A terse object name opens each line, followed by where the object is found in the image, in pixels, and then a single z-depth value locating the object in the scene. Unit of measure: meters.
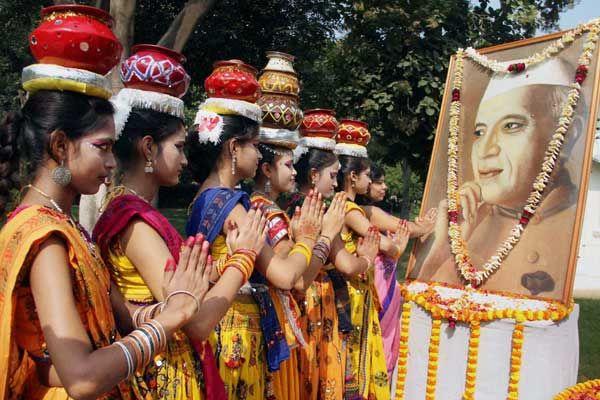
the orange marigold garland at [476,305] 3.07
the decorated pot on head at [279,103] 3.26
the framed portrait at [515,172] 3.22
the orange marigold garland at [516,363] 3.08
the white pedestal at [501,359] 3.06
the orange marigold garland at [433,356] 3.43
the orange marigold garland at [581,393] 3.05
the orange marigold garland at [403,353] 3.66
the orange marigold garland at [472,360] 3.23
